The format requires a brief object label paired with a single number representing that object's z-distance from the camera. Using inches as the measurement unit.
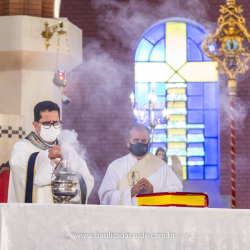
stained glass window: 554.2
